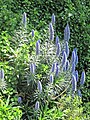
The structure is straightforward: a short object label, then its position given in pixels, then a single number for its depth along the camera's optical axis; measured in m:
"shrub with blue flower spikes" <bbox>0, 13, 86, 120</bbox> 3.99
